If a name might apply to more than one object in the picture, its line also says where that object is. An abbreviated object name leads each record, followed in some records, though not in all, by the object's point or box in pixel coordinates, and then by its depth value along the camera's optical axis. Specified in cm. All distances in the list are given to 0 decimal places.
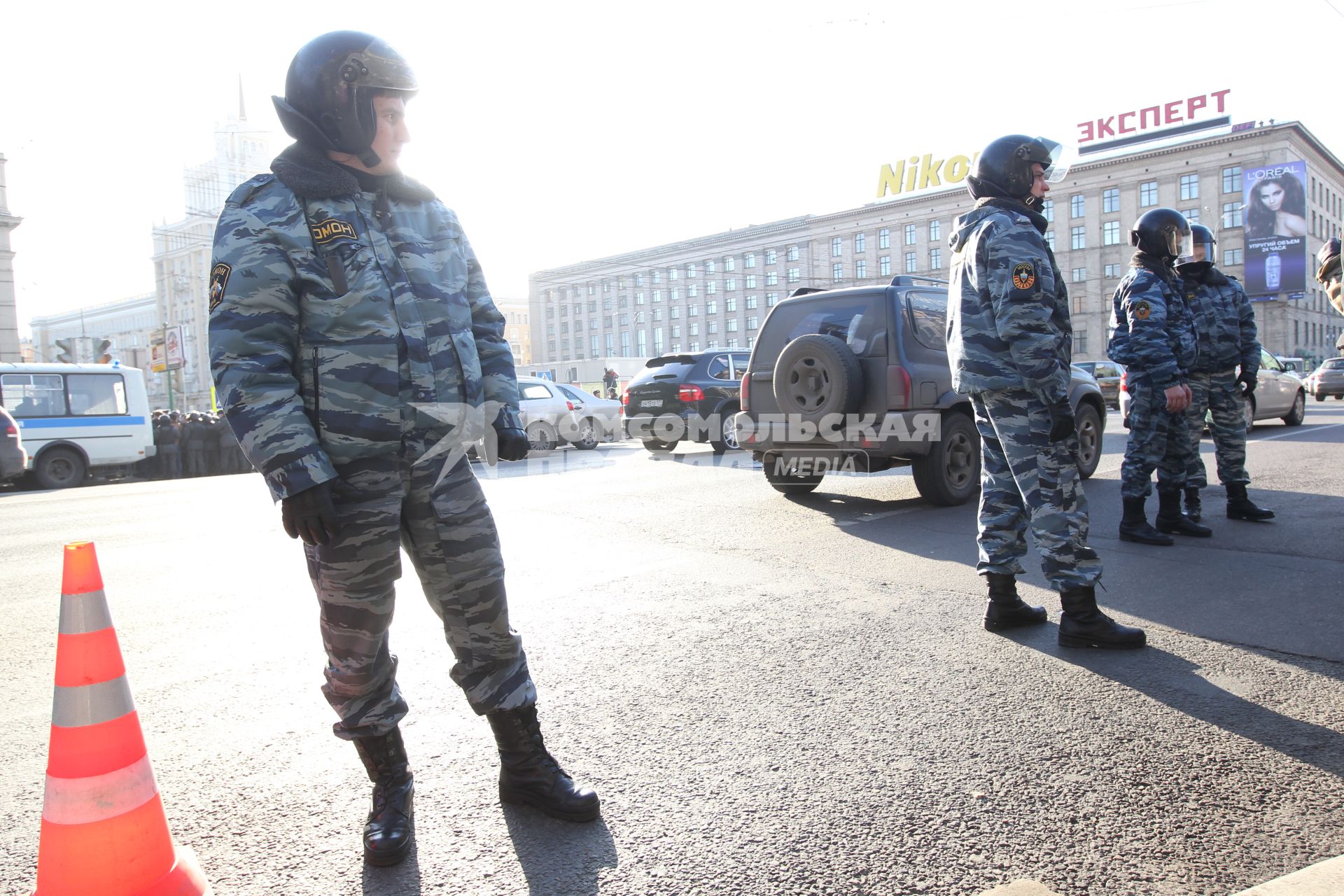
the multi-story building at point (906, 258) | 7075
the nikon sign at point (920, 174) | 7856
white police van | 1445
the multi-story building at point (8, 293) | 2941
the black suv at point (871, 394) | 682
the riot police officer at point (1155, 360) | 548
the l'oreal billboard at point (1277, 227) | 6266
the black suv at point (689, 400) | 1390
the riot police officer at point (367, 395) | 208
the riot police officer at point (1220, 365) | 604
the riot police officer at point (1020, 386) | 358
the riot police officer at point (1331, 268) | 465
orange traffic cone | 181
